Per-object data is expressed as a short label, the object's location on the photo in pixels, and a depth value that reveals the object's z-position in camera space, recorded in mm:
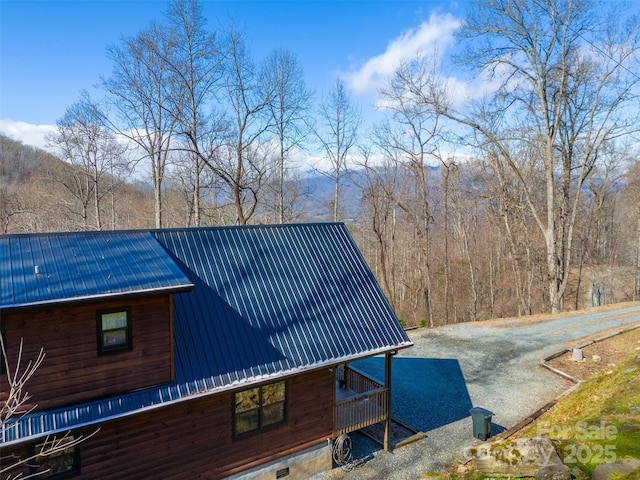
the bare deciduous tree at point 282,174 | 23469
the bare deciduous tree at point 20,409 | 6008
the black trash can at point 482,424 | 10336
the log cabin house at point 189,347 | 6398
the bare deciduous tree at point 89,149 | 23641
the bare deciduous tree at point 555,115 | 21219
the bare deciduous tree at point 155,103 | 19938
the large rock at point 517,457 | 5395
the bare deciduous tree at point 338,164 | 26422
